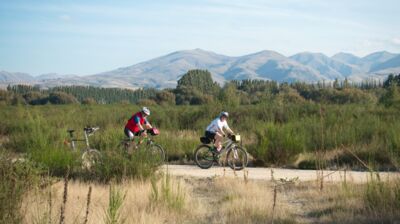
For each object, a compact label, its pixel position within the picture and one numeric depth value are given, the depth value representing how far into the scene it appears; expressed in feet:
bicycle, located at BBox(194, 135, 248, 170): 49.24
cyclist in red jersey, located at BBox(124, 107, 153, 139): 50.90
